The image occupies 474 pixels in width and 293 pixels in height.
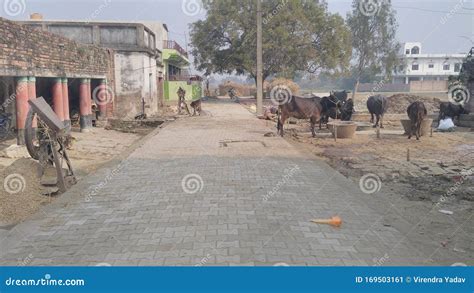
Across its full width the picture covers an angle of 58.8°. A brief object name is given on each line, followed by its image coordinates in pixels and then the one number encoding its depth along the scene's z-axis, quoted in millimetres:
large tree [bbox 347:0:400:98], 48969
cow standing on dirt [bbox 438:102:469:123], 20094
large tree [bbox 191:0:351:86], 35344
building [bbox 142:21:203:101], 37906
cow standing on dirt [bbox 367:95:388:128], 18875
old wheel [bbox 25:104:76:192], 7574
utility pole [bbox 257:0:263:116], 21953
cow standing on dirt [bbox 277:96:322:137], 15234
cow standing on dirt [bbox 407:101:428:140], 14875
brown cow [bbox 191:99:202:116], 24164
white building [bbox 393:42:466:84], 90312
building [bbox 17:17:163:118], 23172
